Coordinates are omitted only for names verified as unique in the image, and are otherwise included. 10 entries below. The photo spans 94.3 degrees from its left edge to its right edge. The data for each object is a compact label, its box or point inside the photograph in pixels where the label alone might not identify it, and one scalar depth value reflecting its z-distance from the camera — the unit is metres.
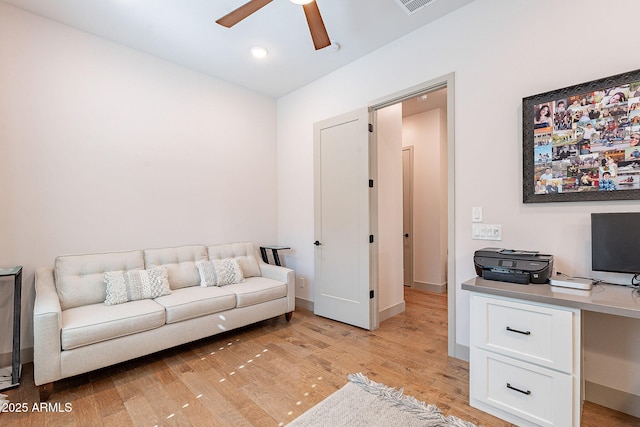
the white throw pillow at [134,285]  2.61
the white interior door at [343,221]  3.23
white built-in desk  1.54
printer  1.85
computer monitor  1.70
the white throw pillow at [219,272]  3.21
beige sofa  2.03
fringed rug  1.76
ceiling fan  2.00
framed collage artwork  1.79
